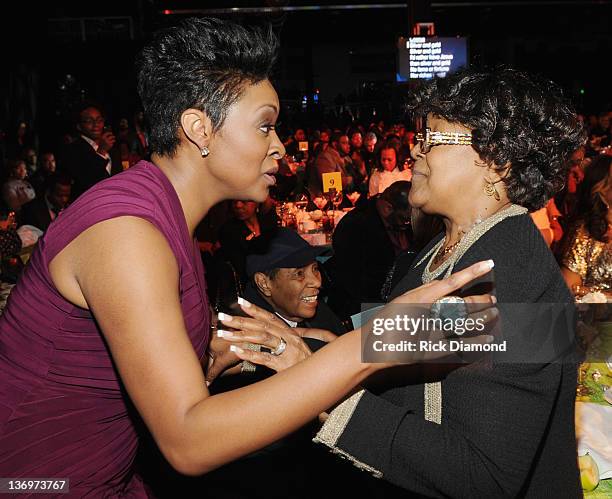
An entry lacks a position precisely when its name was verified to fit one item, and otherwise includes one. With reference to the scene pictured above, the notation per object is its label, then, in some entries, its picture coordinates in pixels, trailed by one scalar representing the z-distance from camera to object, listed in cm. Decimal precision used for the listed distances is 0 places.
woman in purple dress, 108
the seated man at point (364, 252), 469
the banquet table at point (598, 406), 185
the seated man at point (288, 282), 350
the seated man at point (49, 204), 632
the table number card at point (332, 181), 668
